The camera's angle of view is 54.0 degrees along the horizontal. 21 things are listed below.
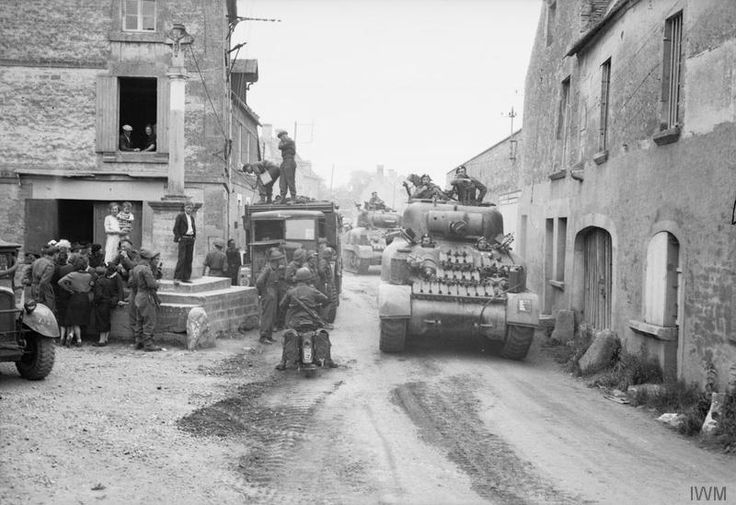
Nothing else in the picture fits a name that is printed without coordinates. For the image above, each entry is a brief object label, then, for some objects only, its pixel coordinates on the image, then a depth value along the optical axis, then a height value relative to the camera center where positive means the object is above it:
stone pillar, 13.76 +2.01
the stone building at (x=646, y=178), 8.47 +1.05
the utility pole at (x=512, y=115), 36.03 +6.45
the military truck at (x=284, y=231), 15.50 +0.15
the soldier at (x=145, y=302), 11.20 -1.08
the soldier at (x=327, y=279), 14.55 -0.82
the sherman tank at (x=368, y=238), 27.11 +0.06
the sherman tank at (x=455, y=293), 11.59 -0.83
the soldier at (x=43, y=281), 11.20 -0.77
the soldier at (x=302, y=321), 10.21 -1.17
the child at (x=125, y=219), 14.16 +0.29
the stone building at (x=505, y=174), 24.12 +2.56
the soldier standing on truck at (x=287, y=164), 17.72 +1.86
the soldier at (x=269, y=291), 12.95 -0.98
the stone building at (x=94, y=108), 19.72 +3.46
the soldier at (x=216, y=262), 16.41 -0.59
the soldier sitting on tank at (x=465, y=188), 15.53 +1.18
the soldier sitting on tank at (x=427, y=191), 15.47 +1.08
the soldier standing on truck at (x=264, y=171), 18.22 +1.62
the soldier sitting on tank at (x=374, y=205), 29.24 +1.42
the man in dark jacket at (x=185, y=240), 12.51 -0.09
